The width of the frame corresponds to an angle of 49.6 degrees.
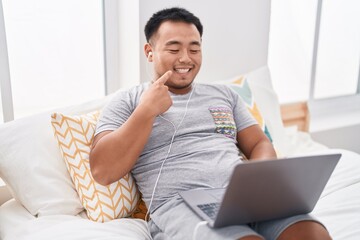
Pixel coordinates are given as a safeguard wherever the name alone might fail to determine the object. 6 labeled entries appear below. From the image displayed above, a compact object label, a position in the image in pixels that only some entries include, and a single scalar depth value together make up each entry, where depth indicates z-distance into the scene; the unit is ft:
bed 3.65
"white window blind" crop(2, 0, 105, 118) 5.40
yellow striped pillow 3.92
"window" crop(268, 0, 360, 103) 8.00
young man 3.37
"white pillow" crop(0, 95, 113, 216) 3.96
